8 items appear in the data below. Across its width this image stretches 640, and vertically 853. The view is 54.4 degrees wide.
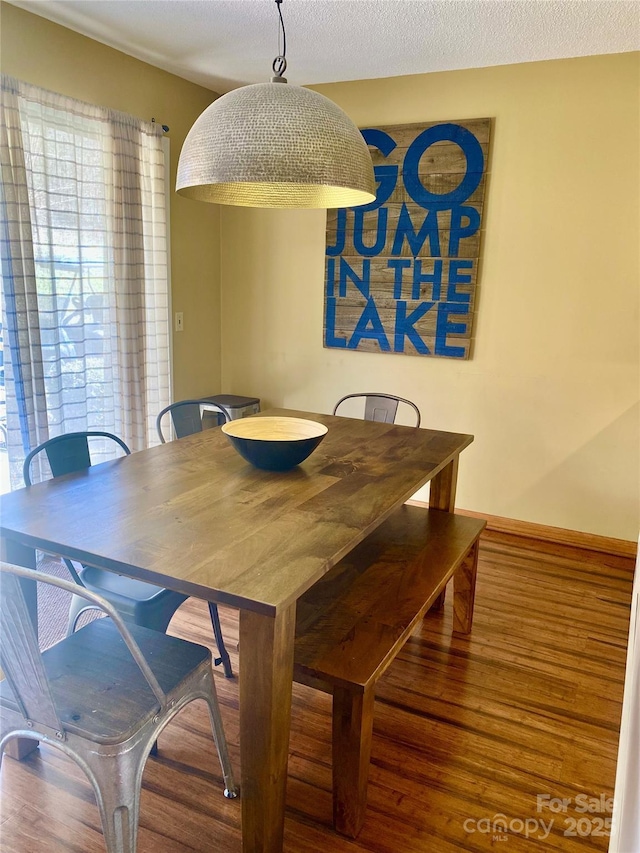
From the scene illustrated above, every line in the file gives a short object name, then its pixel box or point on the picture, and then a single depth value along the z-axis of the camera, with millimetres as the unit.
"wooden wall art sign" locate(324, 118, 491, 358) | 3420
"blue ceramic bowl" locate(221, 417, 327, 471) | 1983
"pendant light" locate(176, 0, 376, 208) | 1520
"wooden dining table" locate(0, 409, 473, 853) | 1327
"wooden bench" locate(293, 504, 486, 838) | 1544
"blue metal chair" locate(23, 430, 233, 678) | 1864
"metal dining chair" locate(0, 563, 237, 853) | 1244
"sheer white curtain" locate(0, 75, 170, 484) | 2721
